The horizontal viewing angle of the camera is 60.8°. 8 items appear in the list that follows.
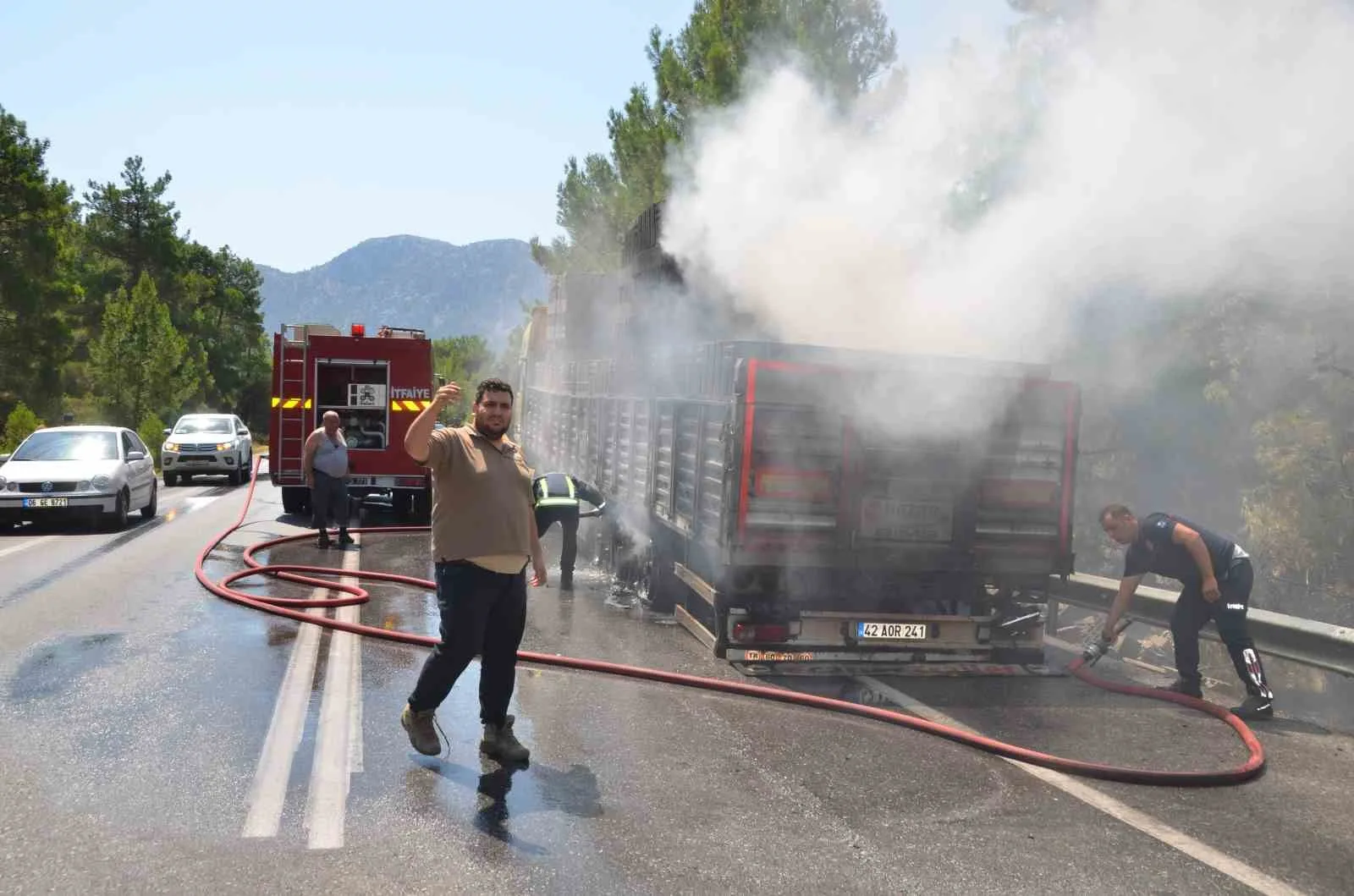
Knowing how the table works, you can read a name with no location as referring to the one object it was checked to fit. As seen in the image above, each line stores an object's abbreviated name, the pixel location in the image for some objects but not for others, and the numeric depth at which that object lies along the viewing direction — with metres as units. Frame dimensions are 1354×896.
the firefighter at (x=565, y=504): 10.91
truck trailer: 7.50
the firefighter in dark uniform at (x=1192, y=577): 7.22
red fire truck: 17.05
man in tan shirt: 5.26
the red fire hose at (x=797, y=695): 5.52
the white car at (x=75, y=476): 15.24
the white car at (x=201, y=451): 25.89
